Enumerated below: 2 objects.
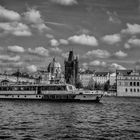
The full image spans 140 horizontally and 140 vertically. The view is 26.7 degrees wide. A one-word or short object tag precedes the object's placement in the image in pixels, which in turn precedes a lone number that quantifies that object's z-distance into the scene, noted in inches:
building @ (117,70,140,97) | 7194.9
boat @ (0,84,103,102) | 2925.7
